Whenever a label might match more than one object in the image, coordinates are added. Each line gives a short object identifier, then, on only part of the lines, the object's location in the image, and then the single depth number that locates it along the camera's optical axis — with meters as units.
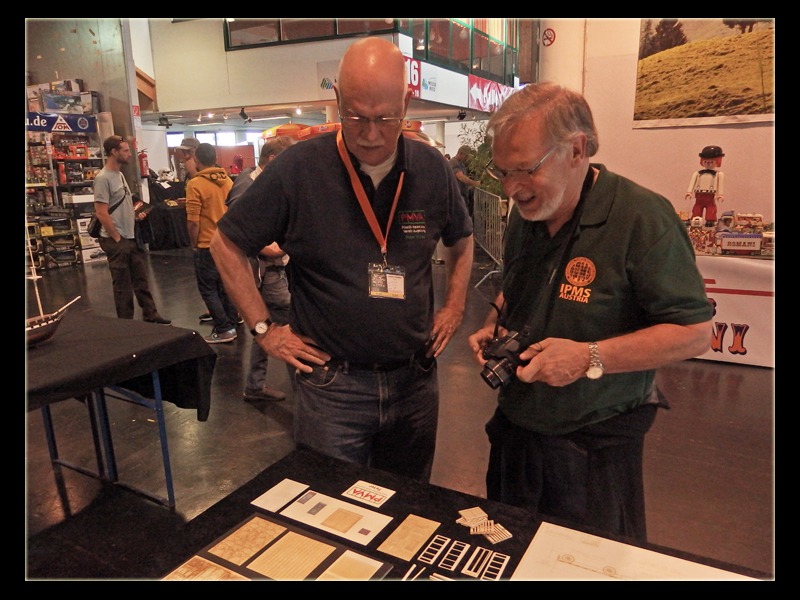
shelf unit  9.05
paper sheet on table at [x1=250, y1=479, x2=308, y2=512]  1.11
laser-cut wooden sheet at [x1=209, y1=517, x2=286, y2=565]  0.97
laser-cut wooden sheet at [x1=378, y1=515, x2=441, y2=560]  0.97
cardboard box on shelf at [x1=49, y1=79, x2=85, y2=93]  10.11
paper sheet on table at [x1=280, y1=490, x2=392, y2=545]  1.02
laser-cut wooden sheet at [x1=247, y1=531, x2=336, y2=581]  0.93
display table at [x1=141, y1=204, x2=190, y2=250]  10.13
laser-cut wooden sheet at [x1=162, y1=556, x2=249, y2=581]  0.92
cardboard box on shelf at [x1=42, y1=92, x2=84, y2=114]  9.59
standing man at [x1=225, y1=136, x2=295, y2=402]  3.42
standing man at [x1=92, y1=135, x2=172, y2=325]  4.90
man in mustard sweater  4.47
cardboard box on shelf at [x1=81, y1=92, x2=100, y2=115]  10.18
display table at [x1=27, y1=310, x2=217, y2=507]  1.93
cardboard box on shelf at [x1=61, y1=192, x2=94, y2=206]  9.51
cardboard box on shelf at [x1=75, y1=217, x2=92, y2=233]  9.44
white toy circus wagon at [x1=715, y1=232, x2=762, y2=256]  3.96
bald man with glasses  1.49
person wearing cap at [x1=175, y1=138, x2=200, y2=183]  5.49
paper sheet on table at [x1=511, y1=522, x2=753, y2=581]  0.90
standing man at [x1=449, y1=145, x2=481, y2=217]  8.22
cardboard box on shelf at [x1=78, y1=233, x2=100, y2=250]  9.47
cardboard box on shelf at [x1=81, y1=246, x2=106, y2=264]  9.48
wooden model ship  2.07
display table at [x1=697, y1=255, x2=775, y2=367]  3.97
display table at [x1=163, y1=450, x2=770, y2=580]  0.92
